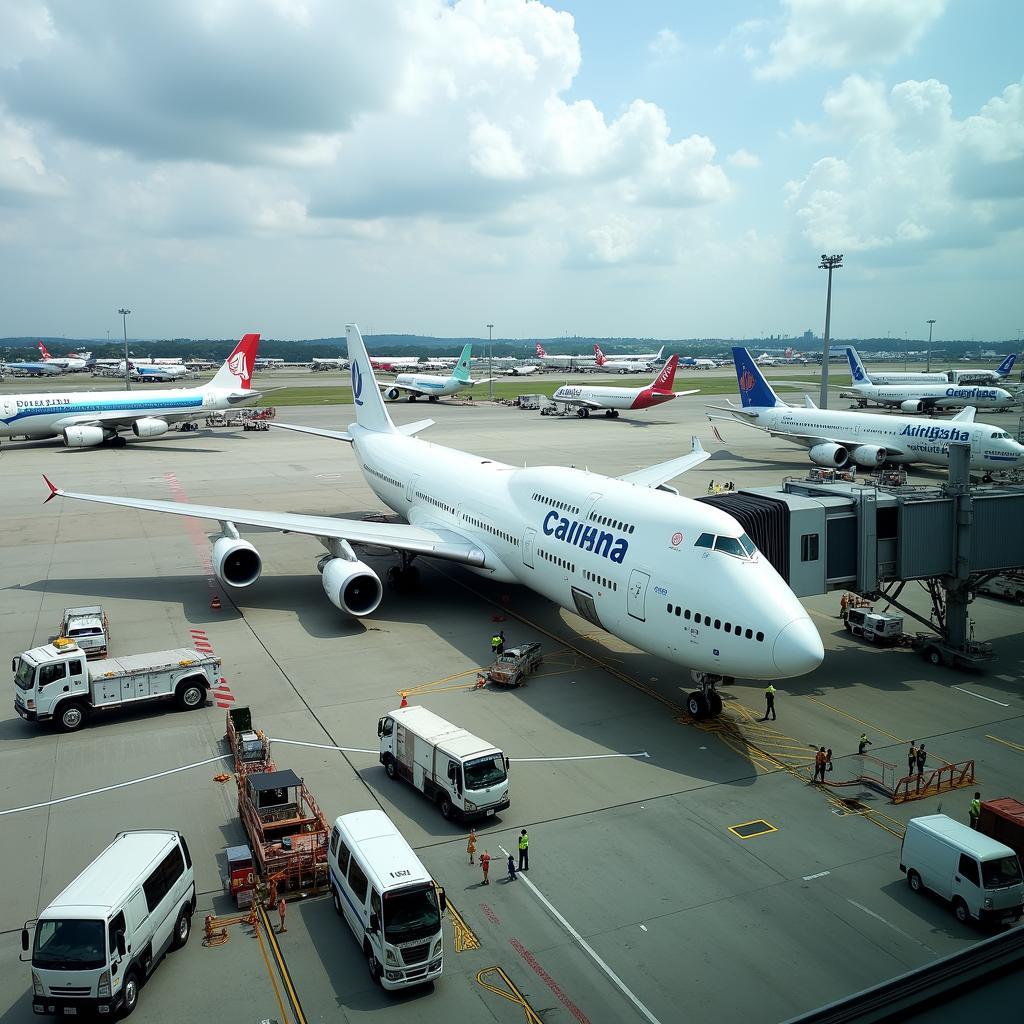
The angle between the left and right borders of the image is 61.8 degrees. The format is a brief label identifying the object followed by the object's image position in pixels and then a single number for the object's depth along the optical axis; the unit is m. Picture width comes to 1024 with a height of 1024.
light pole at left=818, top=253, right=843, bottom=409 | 75.62
